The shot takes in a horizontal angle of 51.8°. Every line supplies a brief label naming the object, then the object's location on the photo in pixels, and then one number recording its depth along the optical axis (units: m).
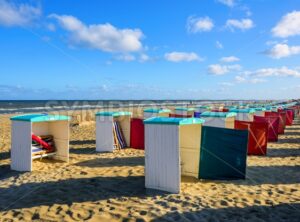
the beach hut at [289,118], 23.81
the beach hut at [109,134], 12.62
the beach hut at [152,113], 15.55
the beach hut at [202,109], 22.06
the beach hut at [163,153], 7.09
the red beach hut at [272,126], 15.58
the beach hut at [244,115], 16.00
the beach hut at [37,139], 9.27
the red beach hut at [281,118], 18.77
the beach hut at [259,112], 19.58
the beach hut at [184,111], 19.25
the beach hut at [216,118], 11.89
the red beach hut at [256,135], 12.05
